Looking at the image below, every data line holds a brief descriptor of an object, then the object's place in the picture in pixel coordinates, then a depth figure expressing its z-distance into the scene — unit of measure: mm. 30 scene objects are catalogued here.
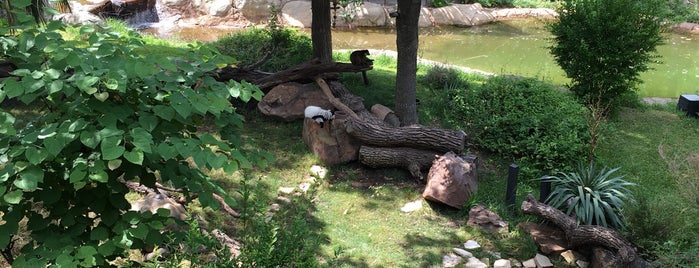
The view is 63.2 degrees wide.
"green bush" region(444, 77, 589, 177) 6751
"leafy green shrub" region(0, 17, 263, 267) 2281
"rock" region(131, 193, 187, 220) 4573
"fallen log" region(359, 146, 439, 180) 6367
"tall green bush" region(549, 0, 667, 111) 8422
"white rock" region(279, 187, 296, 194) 5938
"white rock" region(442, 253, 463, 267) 4832
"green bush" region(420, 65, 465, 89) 9009
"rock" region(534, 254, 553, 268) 4828
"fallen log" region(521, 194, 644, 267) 4523
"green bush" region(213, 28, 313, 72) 9305
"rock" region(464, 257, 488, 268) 4798
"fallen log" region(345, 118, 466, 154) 6305
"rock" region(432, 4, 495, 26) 19719
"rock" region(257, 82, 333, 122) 7477
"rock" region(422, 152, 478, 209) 5777
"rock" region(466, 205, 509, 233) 5438
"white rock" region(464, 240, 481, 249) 5133
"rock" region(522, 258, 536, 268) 4867
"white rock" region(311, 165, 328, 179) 6406
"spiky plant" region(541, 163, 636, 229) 5227
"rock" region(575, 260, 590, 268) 4809
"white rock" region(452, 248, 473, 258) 4984
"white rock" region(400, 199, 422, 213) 5855
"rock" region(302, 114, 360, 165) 6621
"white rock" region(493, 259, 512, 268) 4830
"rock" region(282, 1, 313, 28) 18156
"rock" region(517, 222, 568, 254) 4965
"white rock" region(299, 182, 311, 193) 6028
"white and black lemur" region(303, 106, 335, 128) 6773
